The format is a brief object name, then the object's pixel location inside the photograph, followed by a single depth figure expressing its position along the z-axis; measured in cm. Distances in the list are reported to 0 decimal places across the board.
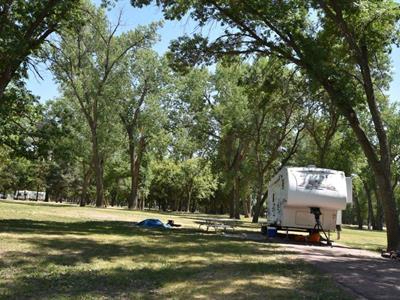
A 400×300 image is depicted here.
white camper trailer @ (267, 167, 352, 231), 1909
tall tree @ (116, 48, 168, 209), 5053
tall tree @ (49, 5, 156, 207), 4256
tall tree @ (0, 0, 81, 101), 1669
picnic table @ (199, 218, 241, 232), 2241
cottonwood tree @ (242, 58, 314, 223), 2411
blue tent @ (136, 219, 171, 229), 2255
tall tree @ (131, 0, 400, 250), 1759
